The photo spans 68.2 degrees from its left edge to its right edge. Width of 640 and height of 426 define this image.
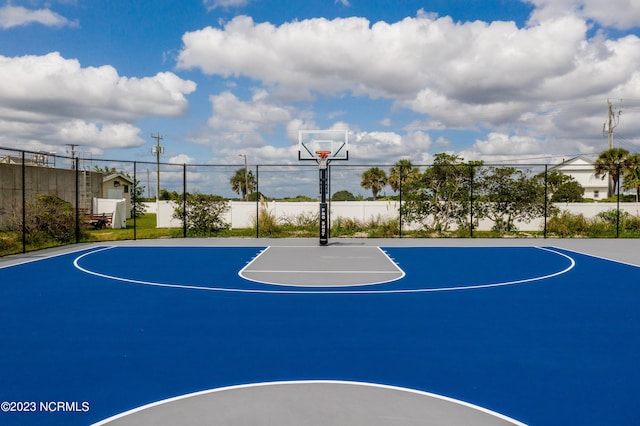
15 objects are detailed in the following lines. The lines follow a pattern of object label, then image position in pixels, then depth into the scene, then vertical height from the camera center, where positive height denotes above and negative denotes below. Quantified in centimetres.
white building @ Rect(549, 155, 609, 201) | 5347 +253
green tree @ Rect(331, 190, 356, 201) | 2259 +42
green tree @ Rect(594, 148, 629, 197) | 3657 +368
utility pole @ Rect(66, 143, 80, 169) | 3962 +505
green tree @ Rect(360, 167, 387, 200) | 4347 +229
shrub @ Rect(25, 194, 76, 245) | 1650 -66
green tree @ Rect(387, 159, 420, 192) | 4255 +249
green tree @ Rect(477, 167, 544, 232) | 2105 +35
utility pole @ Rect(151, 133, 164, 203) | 5225 +601
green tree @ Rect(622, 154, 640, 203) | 3343 +216
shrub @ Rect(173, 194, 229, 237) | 2056 -38
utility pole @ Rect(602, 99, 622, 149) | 4528 +701
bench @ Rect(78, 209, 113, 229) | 2609 -88
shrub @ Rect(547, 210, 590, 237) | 2036 -91
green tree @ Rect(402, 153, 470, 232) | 2081 +44
